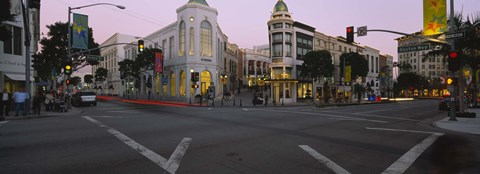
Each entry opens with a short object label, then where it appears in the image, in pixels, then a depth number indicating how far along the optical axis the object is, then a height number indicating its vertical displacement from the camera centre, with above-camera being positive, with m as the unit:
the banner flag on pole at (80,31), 21.50 +4.70
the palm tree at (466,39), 19.98 +3.64
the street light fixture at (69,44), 22.40 +3.85
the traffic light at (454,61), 13.54 +1.39
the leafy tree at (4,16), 13.05 +3.65
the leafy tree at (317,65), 43.06 +3.96
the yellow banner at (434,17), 14.59 +3.88
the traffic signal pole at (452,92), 14.77 -0.12
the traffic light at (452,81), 14.45 +0.45
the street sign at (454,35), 13.80 +2.74
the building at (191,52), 43.56 +6.37
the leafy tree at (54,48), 36.22 +5.64
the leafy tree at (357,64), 51.62 +4.81
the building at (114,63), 78.31 +8.46
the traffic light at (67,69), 20.77 +1.65
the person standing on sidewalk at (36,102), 17.08 -0.64
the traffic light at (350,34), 19.08 +3.79
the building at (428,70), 98.00 +8.24
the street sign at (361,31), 18.54 +3.91
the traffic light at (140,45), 24.47 +4.03
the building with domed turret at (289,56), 44.31 +5.57
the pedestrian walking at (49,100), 20.66 -0.64
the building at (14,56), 22.41 +2.99
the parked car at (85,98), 29.07 -0.72
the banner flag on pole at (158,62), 41.69 +4.34
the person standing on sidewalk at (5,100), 15.05 -0.50
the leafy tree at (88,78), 98.86 +4.75
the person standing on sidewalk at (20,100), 16.00 -0.49
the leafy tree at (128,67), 47.97 +4.33
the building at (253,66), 86.94 +7.95
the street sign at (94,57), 22.66 +2.87
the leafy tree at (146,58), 46.16 +5.45
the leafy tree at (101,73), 80.87 +5.25
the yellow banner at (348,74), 40.09 +2.32
